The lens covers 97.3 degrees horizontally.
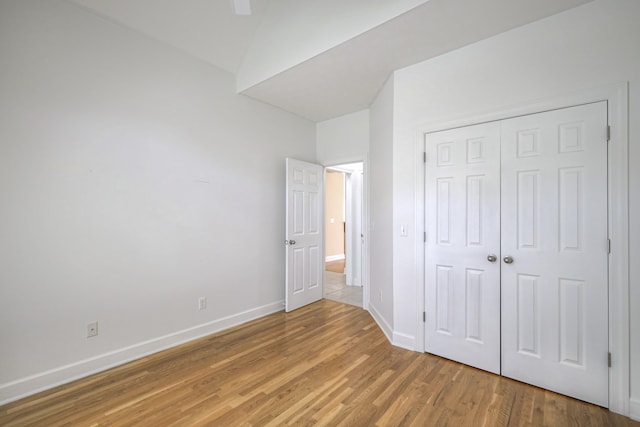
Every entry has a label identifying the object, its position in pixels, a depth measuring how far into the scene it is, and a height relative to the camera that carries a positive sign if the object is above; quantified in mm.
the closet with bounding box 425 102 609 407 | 1953 -274
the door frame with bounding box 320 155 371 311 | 3916 -222
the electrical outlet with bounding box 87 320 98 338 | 2378 -986
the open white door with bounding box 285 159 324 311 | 3895 -296
